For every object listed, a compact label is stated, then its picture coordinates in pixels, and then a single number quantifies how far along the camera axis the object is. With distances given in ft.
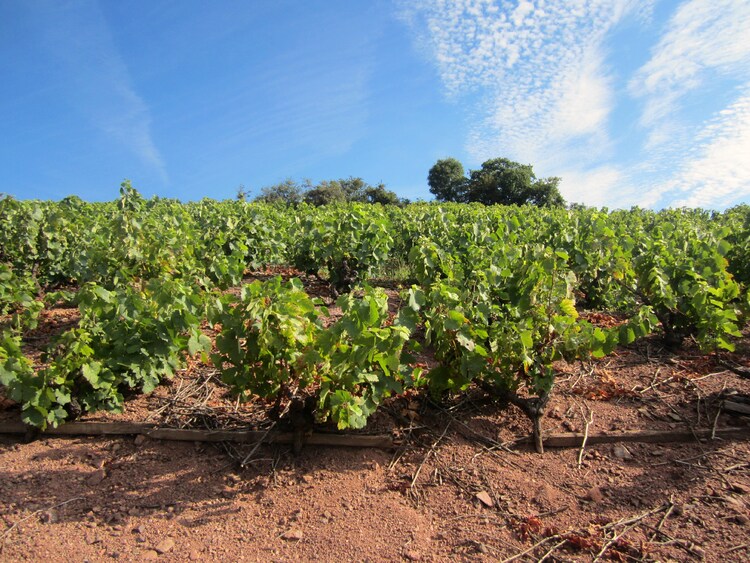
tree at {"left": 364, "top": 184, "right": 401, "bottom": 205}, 142.14
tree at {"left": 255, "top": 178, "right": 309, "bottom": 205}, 155.78
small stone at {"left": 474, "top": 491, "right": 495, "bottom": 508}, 10.28
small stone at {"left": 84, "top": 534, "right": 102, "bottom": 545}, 9.36
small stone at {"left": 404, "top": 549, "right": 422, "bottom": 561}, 8.95
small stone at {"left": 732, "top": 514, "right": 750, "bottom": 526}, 9.44
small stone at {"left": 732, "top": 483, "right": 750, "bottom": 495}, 10.24
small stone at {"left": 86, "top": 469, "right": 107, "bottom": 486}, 10.82
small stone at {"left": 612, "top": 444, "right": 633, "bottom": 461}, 11.59
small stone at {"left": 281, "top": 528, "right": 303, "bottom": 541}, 9.42
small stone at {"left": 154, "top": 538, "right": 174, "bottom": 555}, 9.16
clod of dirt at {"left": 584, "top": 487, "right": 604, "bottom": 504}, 10.27
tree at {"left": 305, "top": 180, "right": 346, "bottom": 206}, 141.08
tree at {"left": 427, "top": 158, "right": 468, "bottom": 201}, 160.76
